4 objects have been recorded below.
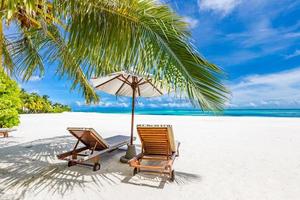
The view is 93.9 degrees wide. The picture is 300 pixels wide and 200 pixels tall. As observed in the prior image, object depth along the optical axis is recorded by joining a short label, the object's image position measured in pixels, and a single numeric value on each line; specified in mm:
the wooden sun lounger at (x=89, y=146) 2746
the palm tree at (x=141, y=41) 1404
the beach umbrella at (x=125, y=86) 3235
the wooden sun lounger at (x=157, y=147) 2542
